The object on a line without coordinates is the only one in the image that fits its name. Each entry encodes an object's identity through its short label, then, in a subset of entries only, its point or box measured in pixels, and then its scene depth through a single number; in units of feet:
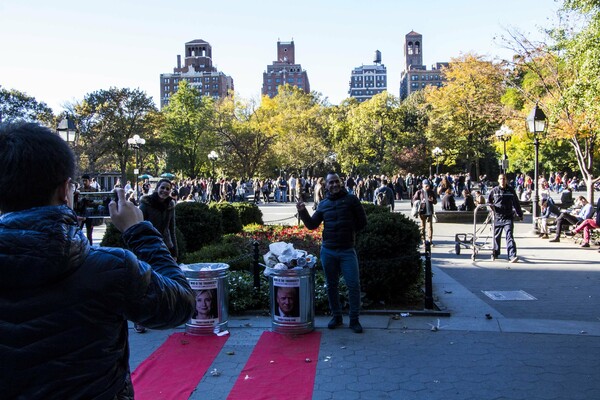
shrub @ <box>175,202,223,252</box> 37.76
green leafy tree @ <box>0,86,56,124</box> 162.81
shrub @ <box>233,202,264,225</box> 54.70
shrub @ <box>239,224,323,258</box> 39.71
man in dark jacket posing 21.20
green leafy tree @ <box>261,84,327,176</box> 160.15
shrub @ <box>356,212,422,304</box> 24.84
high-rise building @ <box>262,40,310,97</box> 606.55
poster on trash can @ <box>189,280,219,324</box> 20.84
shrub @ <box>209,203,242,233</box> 48.93
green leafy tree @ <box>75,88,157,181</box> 165.03
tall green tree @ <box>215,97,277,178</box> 150.92
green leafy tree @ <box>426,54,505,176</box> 135.95
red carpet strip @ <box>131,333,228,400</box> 15.49
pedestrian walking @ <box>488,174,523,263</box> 36.47
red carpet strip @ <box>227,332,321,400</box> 15.25
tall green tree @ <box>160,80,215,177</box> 186.80
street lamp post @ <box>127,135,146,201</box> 97.66
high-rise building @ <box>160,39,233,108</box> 597.11
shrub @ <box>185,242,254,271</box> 32.58
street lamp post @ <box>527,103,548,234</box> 50.65
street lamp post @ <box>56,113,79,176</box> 59.77
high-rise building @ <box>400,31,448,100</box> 570.00
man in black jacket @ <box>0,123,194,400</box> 4.99
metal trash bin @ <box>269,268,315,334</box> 20.51
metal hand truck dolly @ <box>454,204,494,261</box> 38.37
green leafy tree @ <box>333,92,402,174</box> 154.30
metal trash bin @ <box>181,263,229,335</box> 20.89
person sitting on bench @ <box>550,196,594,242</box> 46.40
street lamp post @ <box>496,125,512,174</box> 81.73
